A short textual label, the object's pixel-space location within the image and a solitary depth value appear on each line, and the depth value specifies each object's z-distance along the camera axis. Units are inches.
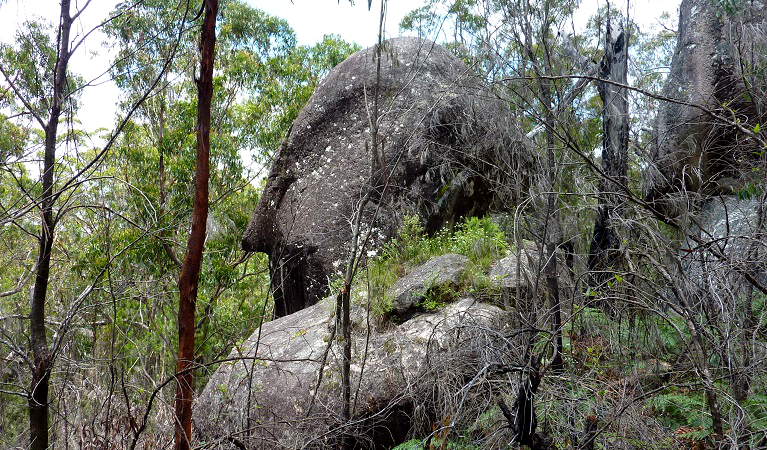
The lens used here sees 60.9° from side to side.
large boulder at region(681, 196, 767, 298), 155.3
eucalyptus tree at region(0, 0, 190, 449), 165.8
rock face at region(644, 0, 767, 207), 242.1
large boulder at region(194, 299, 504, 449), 201.5
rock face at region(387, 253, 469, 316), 258.7
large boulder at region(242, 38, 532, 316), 310.7
